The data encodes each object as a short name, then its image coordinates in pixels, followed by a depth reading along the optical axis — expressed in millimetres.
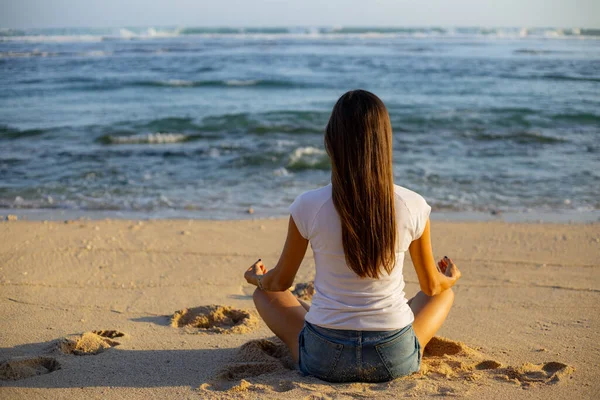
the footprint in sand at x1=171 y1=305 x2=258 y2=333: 3594
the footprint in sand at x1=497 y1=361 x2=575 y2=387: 2793
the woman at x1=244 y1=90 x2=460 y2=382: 2346
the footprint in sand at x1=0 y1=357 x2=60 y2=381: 2899
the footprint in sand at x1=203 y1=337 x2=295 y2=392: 2717
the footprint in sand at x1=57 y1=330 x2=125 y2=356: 3191
